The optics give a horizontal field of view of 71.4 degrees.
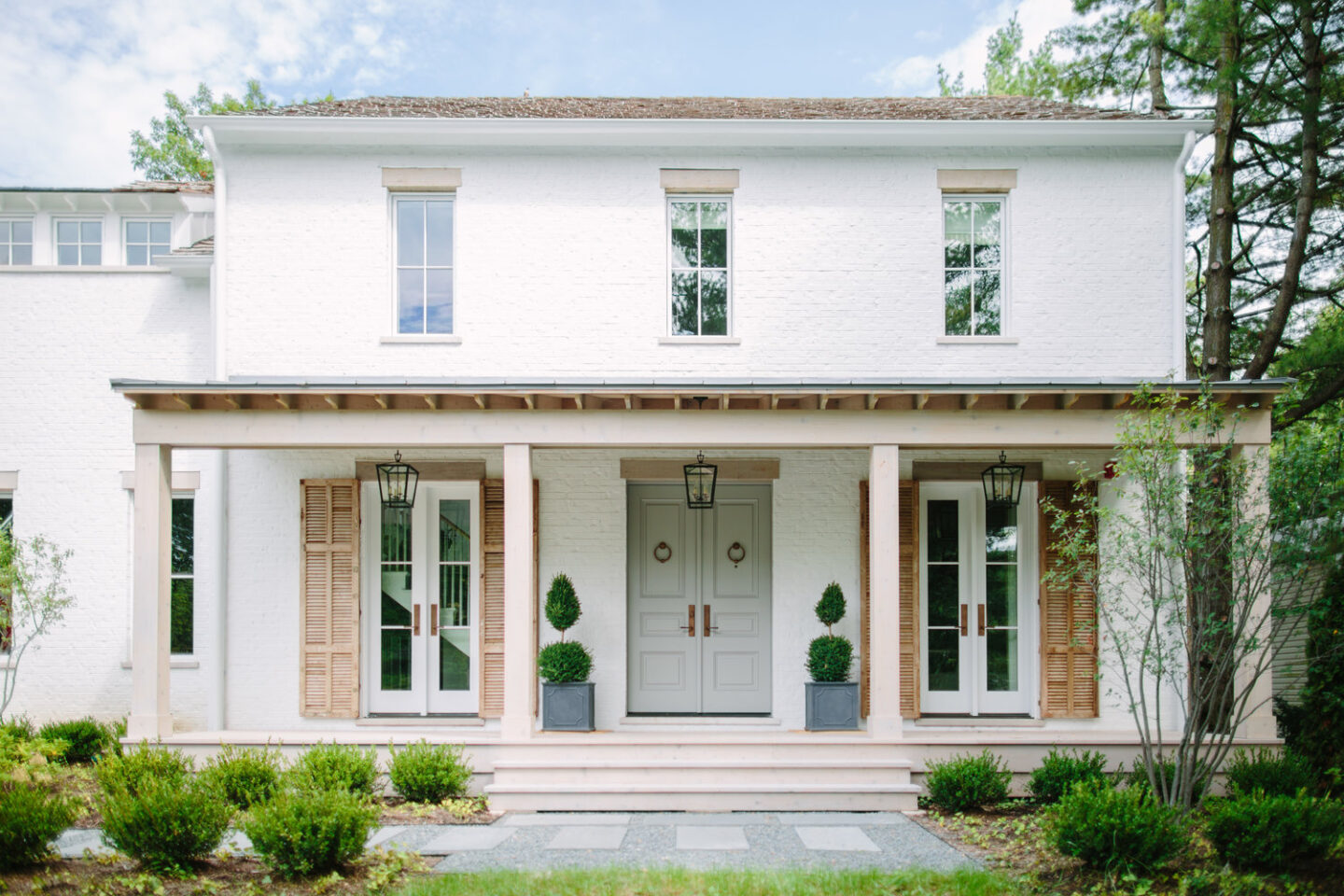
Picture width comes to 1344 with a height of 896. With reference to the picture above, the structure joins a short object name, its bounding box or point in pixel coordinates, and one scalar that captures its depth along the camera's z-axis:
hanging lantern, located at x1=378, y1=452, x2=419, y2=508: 8.95
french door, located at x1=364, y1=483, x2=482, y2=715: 9.36
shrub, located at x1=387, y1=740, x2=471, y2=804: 7.49
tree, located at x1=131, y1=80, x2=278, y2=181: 20.17
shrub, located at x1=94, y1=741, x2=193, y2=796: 6.47
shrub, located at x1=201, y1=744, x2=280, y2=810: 6.98
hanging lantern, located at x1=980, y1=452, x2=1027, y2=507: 9.15
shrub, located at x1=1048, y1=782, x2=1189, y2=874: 5.49
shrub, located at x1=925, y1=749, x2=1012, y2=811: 7.43
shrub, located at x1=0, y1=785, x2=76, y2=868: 5.38
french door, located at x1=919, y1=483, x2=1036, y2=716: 9.41
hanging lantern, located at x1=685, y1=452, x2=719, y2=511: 8.93
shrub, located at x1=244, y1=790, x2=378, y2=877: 5.40
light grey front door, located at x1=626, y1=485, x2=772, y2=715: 9.59
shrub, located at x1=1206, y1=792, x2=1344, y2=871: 5.62
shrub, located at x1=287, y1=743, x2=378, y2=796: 6.93
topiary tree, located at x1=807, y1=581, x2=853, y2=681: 8.80
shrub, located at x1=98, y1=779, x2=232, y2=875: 5.44
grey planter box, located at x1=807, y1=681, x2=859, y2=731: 8.75
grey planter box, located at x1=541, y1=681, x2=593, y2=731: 8.60
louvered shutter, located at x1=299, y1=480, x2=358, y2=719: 9.13
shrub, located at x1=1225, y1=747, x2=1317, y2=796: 7.09
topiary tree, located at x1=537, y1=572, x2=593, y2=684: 8.67
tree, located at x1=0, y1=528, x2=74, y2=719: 9.05
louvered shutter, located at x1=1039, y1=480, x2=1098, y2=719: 9.16
